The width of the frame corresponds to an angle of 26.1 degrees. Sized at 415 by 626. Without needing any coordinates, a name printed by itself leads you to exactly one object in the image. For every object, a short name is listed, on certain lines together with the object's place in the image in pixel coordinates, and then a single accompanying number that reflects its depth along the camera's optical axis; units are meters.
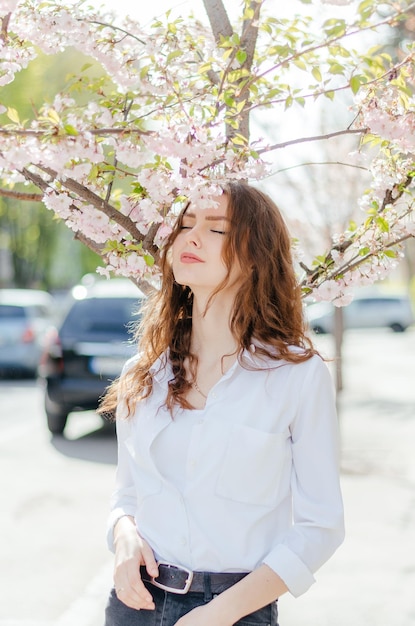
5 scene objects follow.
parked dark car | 9.34
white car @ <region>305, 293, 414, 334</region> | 36.69
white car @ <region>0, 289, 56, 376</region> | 16.22
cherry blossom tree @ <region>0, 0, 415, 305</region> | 2.19
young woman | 1.95
